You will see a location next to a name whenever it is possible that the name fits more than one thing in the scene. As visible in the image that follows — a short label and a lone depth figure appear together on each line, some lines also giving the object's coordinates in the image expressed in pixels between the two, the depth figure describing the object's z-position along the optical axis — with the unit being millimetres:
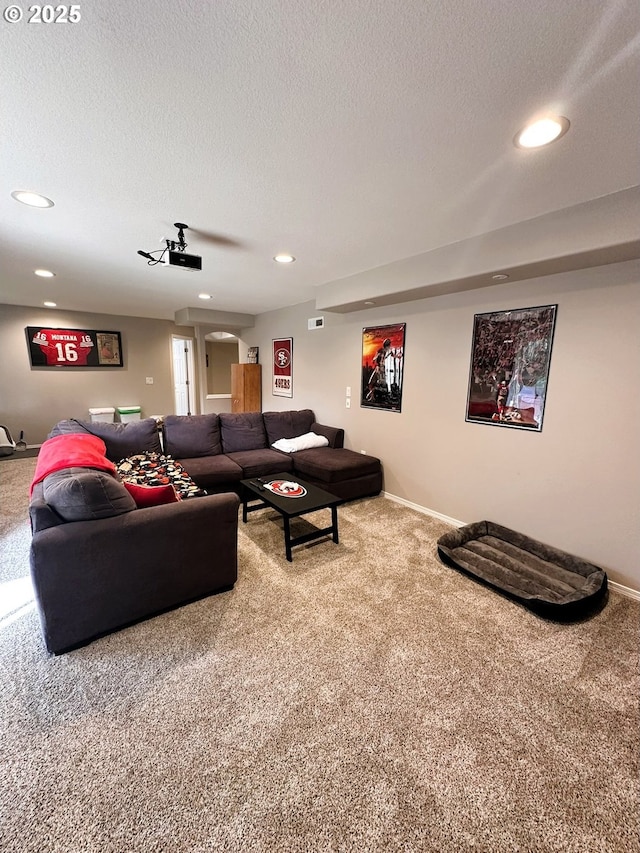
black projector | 2403
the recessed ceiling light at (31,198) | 1936
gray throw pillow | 1729
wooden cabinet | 6020
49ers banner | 5332
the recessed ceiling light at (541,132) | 1310
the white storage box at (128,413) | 6449
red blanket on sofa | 2203
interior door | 7960
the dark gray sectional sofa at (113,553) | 1684
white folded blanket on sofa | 4223
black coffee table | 2602
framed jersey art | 5684
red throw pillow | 2043
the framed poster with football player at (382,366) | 3637
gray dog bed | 2006
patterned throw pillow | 2881
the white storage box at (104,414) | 6216
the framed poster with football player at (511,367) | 2525
